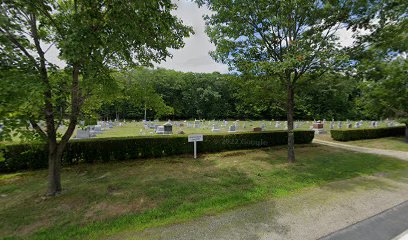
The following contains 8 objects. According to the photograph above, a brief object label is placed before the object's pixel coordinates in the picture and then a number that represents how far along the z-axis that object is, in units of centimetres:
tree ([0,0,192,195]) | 361
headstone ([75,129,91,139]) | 1271
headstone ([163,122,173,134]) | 1673
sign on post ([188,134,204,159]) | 898
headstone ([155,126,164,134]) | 1717
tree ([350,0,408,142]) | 665
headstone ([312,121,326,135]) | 1852
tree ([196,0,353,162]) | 688
